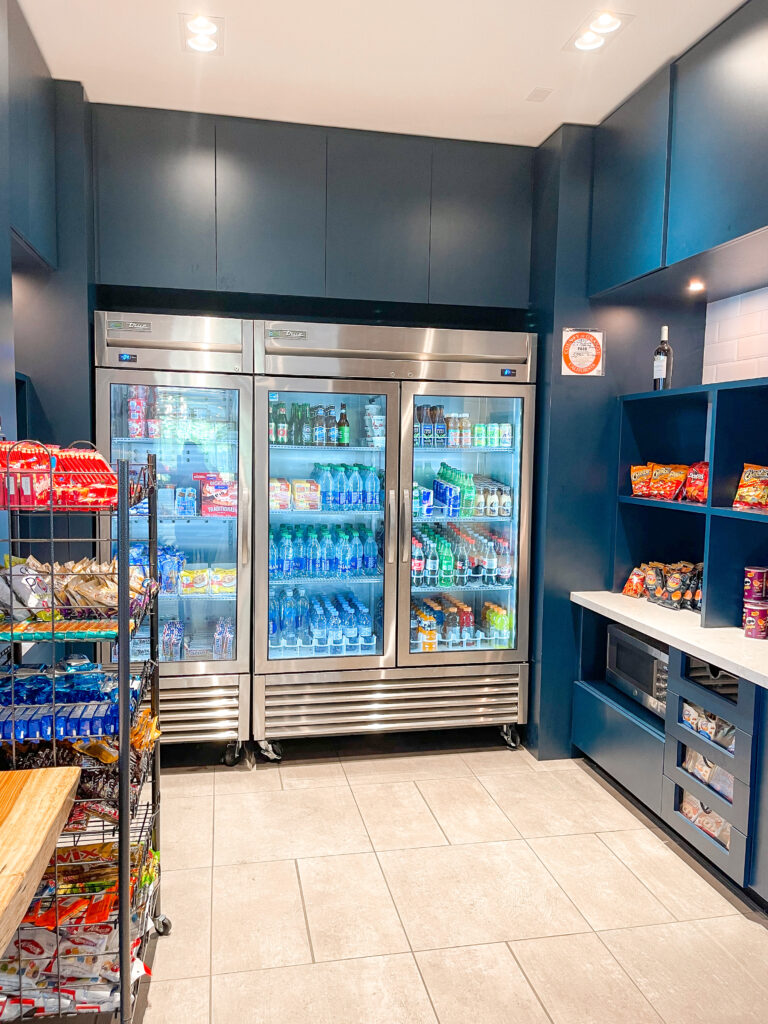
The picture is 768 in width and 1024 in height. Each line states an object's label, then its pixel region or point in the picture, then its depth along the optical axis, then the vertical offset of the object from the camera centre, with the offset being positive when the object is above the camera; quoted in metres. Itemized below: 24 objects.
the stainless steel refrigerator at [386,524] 3.40 -0.33
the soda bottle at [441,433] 3.61 +0.13
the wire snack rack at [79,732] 1.60 -0.62
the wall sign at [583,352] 3.46 +0.52
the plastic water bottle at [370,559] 3.65 -0.49
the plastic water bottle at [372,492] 3.58 -0.16
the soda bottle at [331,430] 3.56 +0.13
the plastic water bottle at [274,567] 3.49 -0.52
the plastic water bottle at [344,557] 3.61 -0.48
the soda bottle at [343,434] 3.56 +0.11
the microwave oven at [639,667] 3.00 -0.86
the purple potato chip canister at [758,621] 2.76 -0.57
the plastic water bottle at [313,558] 3.56 -0.49
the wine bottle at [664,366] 3.42 +0.45
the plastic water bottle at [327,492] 3.57 -0.17
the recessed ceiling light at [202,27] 2.53 +1.47
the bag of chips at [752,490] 2.77 -0.08
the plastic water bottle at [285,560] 3.51 -0.49
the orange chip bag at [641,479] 3.41 -0.07
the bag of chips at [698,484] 3.10 -0.07
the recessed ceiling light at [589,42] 2.57 +1.47
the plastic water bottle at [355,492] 3.58 -0.16
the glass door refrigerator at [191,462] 3.22 -0.04
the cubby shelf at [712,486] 2.87 -0.08
